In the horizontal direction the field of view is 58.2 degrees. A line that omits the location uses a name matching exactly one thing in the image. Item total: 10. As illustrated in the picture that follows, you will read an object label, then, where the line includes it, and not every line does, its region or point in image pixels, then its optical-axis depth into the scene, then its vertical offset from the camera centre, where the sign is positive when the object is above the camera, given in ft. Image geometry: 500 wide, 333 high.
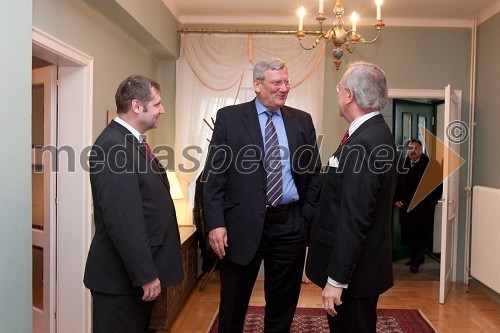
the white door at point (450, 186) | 13.60 -0.86
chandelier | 9.65 +2.97
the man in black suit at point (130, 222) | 5.65 -0.89
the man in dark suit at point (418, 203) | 17.95 -1.68
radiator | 13.10 -2.36
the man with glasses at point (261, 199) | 7.49 -0.74
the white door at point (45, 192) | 9.91 -0.91
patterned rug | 11.41 -4.39
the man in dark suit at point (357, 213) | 5.57 -0.72
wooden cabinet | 10.93 -3.72
